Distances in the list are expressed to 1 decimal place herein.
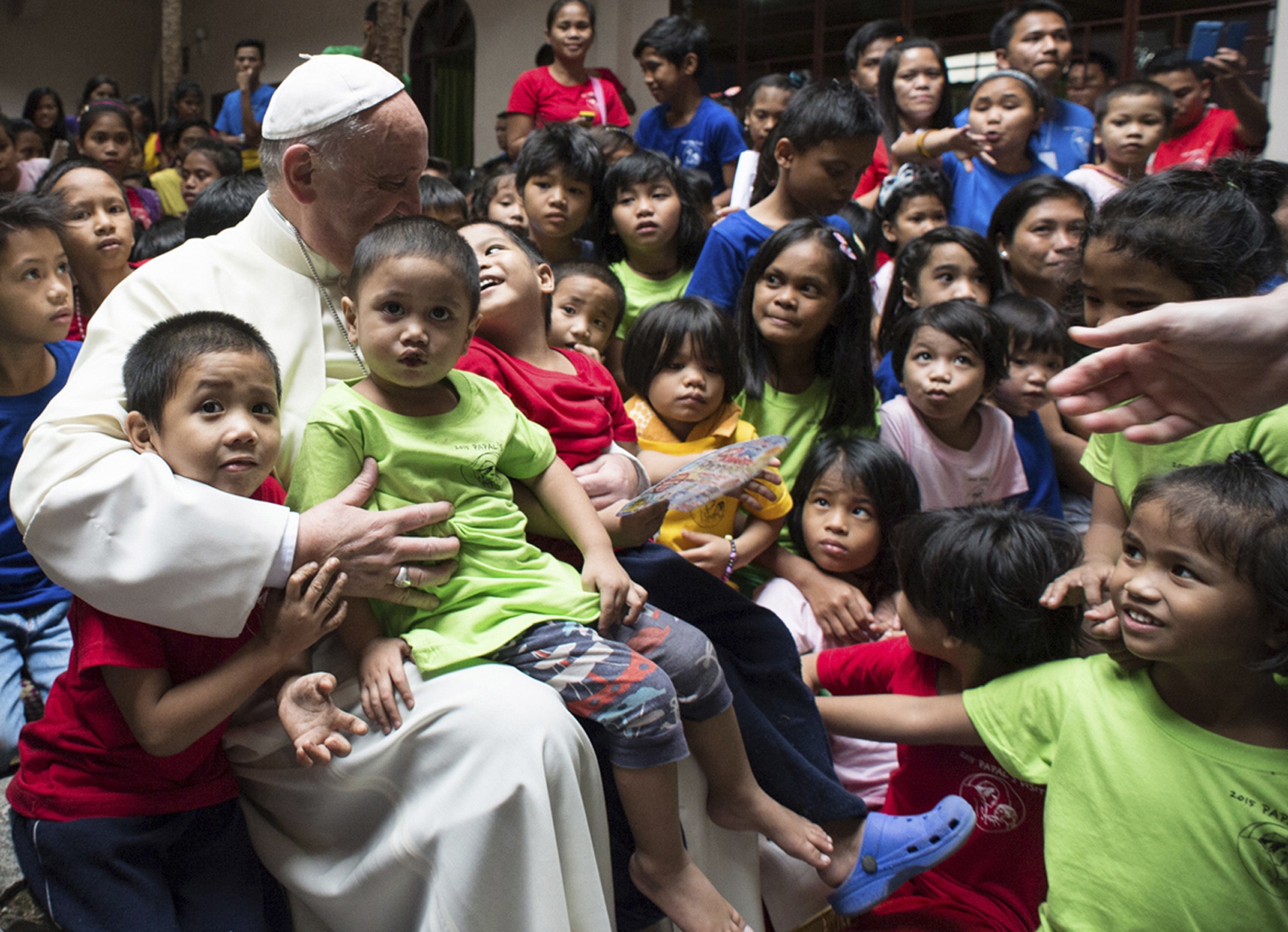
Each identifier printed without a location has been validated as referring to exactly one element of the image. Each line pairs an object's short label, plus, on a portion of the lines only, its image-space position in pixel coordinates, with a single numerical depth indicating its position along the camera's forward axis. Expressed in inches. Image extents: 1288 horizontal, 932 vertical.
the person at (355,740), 70.3
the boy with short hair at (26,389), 109.5
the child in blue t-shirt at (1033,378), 143.1
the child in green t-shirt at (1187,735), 73.1
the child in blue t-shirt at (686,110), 222.4
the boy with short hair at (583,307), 134.5
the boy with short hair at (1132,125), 189.9
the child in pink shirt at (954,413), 131.7
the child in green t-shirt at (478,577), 76.6
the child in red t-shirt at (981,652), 91.0
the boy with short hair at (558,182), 158.4
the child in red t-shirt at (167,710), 70.5
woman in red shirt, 239.6
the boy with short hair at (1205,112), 202.8
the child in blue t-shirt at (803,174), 143.7
